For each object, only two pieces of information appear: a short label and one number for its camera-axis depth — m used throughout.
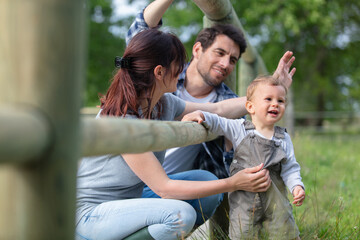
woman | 2.14
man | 2.99
